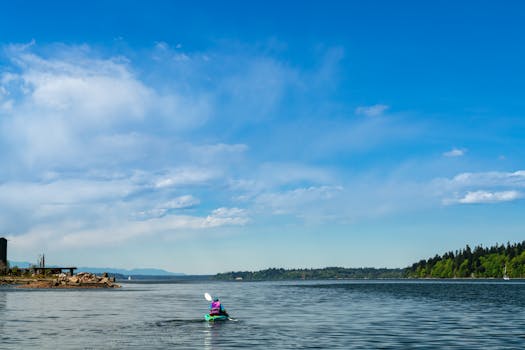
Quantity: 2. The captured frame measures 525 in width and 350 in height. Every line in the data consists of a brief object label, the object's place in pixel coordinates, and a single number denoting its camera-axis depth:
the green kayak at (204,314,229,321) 58.72
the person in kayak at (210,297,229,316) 59.35
